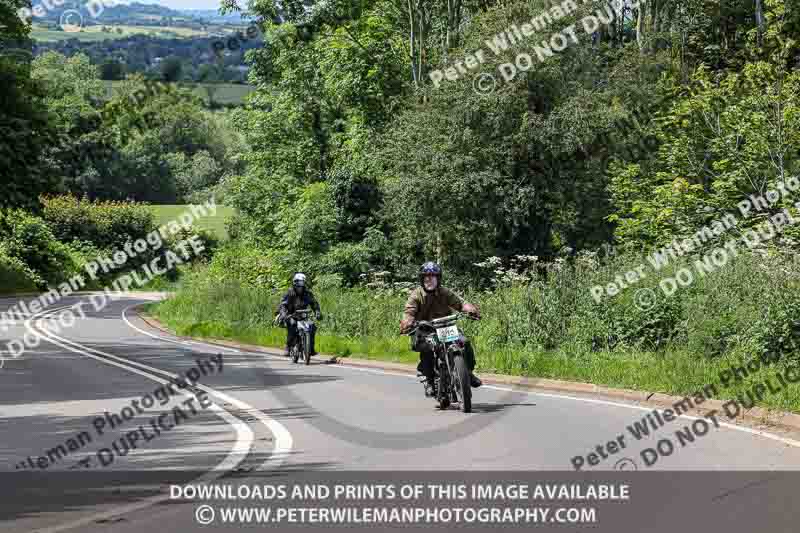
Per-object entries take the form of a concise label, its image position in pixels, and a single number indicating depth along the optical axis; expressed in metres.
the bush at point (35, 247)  72.06
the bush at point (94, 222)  86.50
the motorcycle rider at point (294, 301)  27.73
